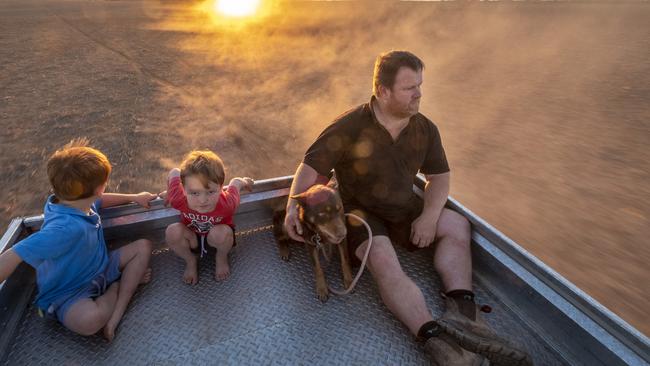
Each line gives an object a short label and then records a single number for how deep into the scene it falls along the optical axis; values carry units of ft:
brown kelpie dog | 7.45
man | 7.61
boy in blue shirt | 6.46
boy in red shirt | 7.74
